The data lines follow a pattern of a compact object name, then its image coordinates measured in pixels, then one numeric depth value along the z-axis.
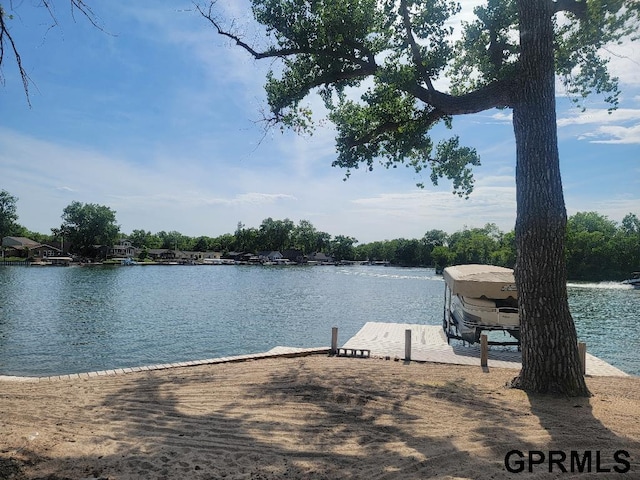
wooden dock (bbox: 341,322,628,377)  12.43
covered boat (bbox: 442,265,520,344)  16.25
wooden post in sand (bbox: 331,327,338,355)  13.02
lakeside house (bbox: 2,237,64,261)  105.88
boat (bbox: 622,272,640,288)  71.69
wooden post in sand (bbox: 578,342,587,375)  10.81
